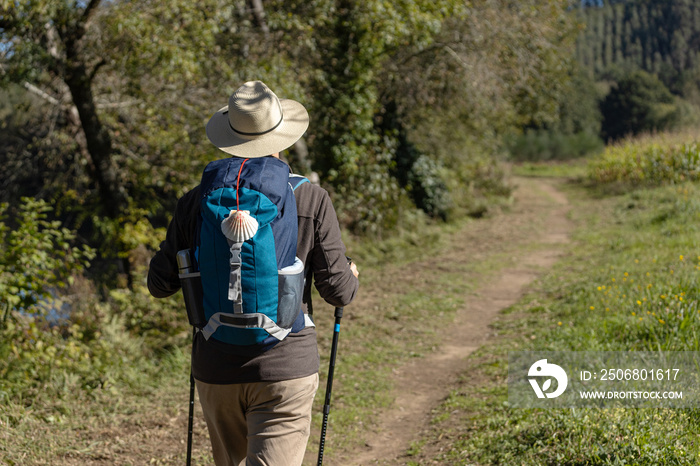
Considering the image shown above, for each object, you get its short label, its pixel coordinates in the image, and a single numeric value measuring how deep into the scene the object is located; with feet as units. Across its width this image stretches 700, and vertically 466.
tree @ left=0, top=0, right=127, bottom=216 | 24.23
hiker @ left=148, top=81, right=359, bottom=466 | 6.94
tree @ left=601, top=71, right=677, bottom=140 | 154.40
